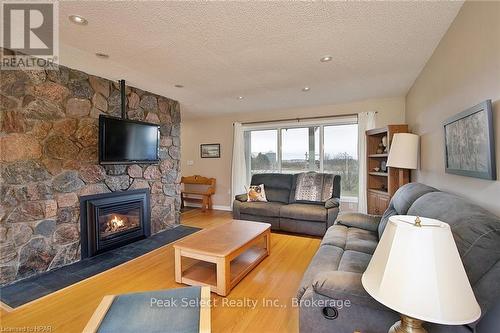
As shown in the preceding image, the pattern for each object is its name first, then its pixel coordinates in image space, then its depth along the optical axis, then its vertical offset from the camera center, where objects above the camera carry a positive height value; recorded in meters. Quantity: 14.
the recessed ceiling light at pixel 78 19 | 1.84 +1.19
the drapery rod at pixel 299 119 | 4.52 +1.04
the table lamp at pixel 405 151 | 2.95 +0.20
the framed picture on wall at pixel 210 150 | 6.05 +0.50
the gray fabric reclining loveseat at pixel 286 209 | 3.70 -0.67
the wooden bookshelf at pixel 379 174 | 3.44 -0.10
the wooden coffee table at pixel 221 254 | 2.12 -0.81
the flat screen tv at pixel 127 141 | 2.88 +0.39
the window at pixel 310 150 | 4.67 +0.41
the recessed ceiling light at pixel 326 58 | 2.57 +1.21
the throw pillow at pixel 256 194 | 4.43 -0.47
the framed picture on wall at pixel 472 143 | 1.36 +0.16
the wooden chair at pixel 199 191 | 5.84 -0.56
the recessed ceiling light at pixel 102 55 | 2.46 +1.21
